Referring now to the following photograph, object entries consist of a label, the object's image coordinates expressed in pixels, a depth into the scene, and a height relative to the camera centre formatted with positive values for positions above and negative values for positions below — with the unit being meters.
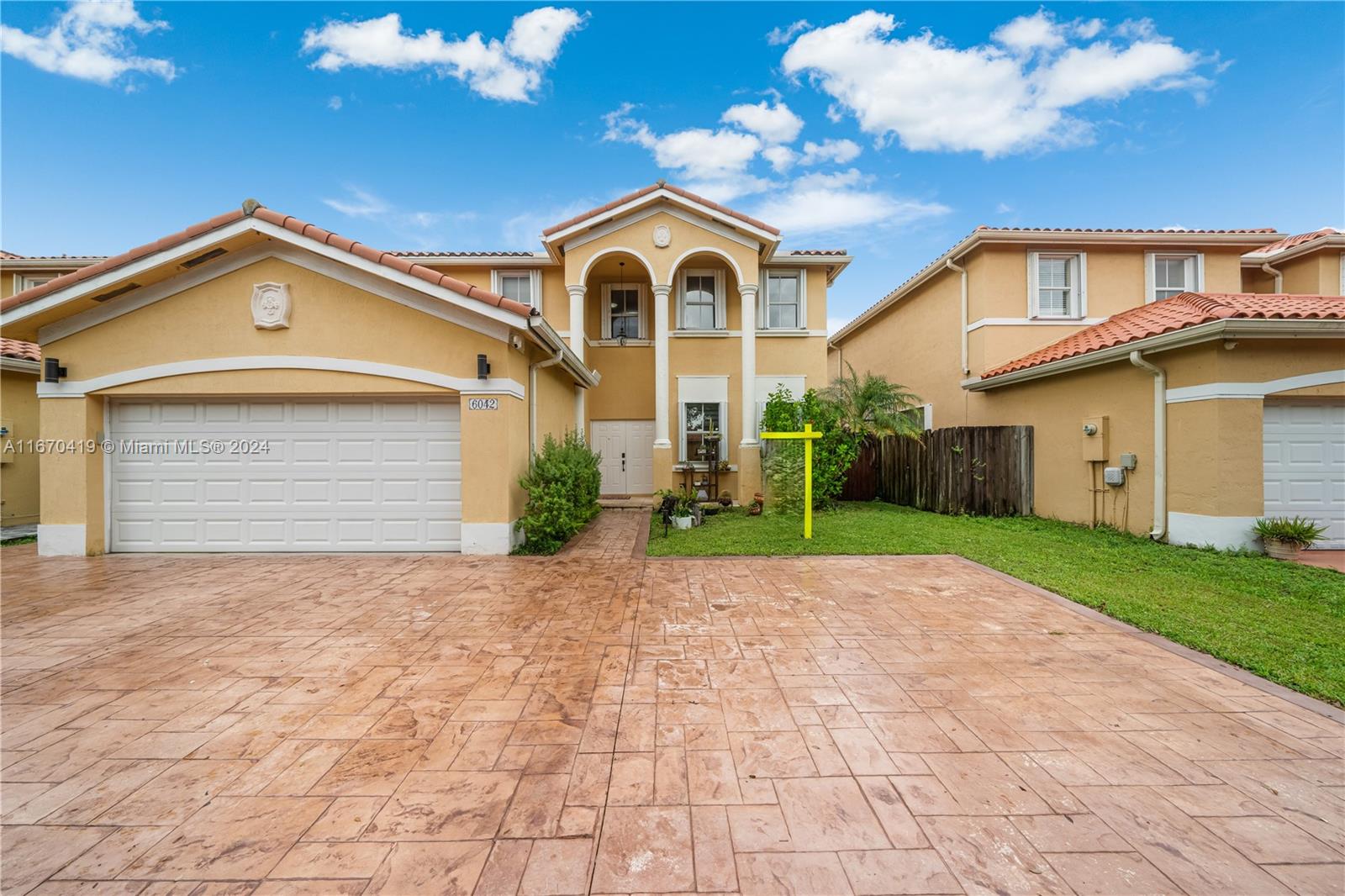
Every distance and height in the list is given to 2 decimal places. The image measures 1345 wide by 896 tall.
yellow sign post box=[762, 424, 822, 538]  8.77 -0.39
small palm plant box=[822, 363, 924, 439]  12.56 +0.94
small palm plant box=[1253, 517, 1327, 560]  7.02 -1.26
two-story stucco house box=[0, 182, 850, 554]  7.51 +0.80
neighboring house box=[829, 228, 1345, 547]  7.42 +1.39
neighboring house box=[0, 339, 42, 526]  9.19 +0.30
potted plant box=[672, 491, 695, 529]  10.27 -1.39
